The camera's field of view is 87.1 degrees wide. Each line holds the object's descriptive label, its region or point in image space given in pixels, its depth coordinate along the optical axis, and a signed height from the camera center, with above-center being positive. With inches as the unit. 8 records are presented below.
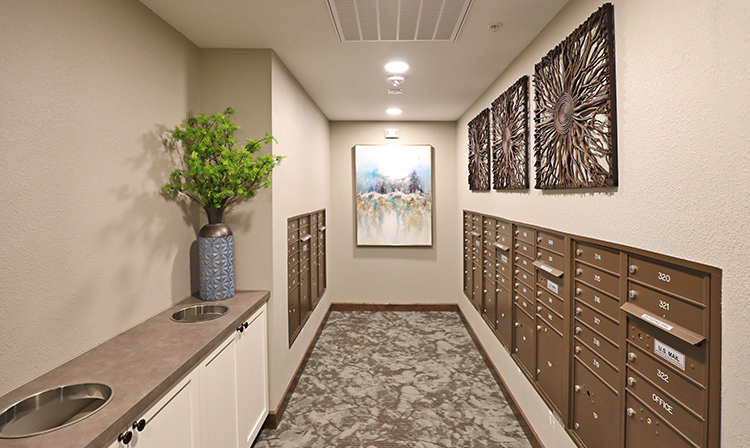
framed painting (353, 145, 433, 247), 190.1 +9.2
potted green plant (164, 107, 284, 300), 81.0 +7.7
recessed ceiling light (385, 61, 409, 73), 104.9 +40.0
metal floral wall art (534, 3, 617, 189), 56.7 +17.2
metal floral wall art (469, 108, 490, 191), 129.6 +21.7
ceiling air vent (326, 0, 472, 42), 71.8 +38.3
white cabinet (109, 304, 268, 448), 51.4 -30.2
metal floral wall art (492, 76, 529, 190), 93.2 +19.6
